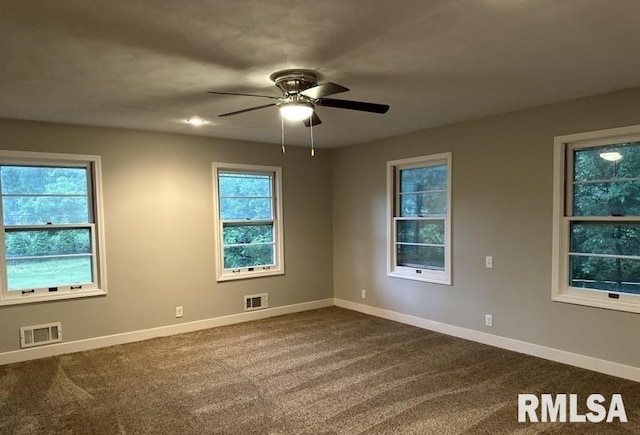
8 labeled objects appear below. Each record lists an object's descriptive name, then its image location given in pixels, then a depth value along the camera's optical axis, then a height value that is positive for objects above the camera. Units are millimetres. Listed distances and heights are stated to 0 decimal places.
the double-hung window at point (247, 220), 5582 -299
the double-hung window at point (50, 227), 4305 -268
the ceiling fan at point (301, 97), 2912 +721
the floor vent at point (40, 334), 4293 -1384
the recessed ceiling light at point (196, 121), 4340 +850
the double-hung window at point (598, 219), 3592 -234
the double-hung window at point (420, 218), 5035 -276
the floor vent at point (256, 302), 5742 -1438
